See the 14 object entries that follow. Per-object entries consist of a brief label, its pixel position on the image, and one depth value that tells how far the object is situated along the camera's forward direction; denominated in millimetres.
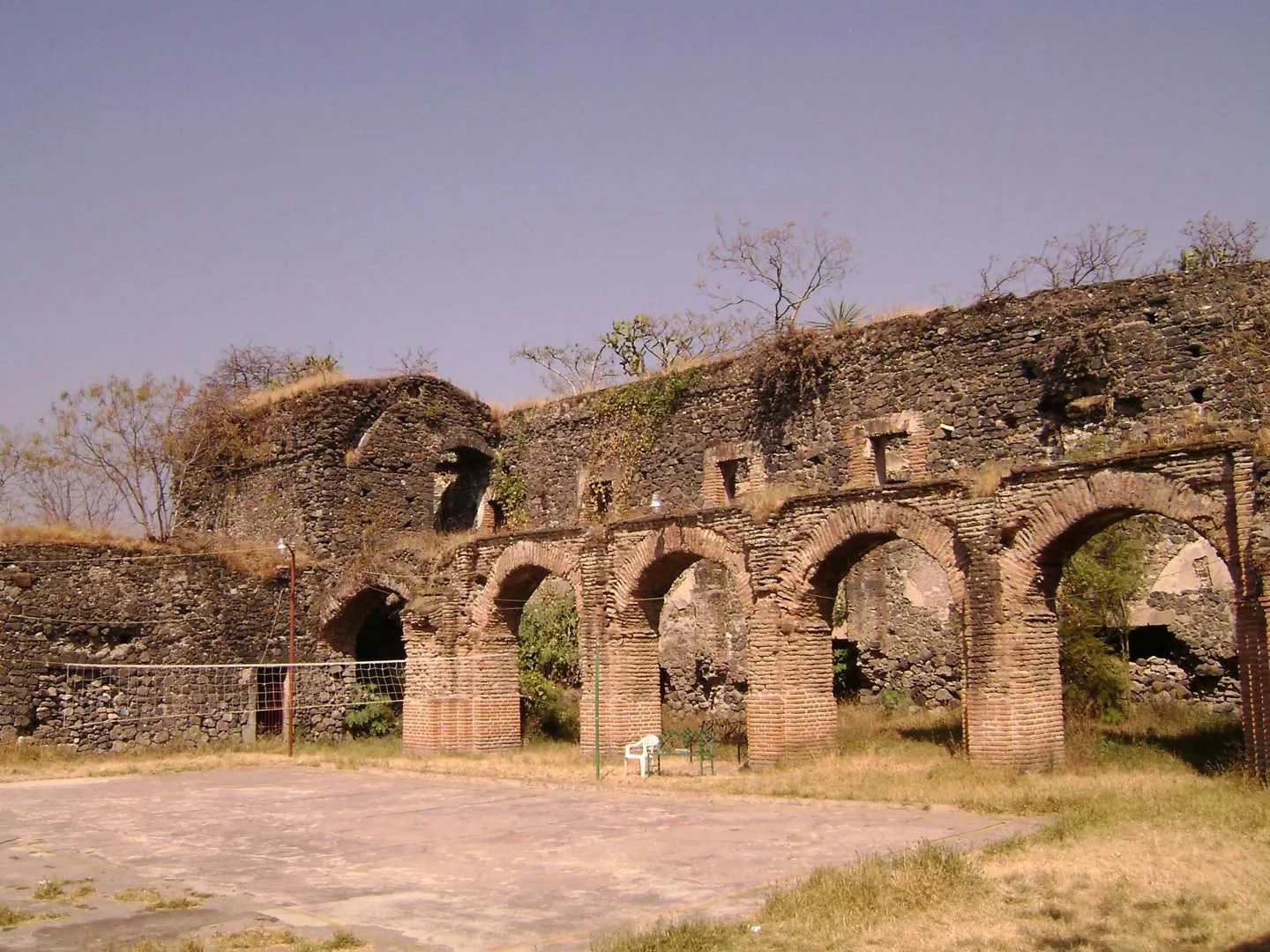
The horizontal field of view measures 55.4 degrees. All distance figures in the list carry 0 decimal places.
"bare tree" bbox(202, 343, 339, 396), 42062
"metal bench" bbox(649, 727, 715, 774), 17625
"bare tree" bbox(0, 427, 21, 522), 32250
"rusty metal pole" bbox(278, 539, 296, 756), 22266
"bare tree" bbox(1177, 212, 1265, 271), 28641
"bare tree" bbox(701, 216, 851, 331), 31250
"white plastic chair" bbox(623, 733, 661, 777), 17000
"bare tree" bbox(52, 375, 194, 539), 32125
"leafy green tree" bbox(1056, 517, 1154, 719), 18250
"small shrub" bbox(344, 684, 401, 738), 23938
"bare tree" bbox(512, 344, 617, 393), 42362
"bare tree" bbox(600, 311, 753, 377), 39688
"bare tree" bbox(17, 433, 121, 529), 32438
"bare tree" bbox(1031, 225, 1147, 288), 30367
